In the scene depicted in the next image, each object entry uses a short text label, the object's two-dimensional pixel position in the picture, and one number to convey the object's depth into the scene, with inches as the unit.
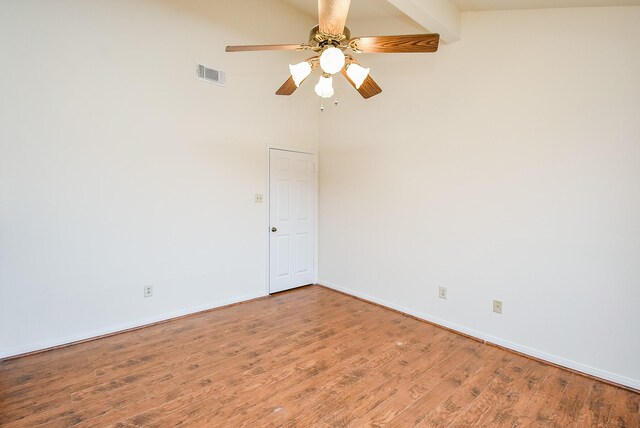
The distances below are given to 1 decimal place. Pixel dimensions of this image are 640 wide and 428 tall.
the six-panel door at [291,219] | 171.5
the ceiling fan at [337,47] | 70.0
